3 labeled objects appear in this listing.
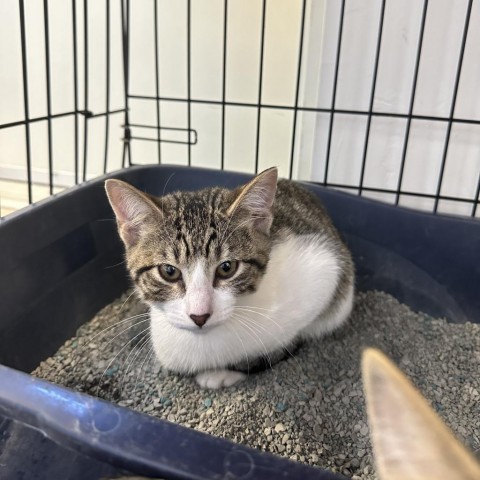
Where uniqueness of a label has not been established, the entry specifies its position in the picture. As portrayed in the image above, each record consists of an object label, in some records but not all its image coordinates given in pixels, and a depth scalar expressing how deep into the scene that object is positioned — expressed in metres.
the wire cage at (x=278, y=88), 0.46
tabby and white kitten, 0.30
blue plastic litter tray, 0.19
